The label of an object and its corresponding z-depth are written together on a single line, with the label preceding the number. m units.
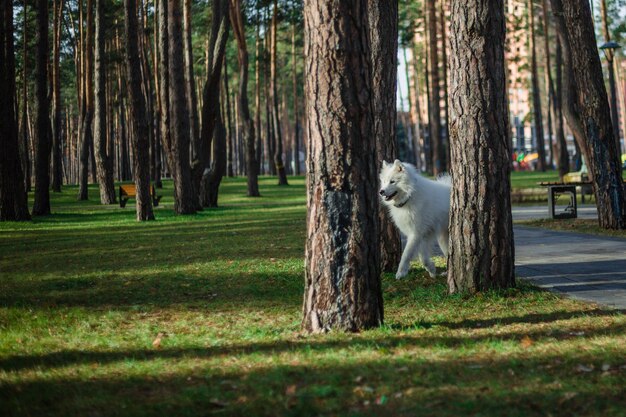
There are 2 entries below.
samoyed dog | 10.44
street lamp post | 57.93
